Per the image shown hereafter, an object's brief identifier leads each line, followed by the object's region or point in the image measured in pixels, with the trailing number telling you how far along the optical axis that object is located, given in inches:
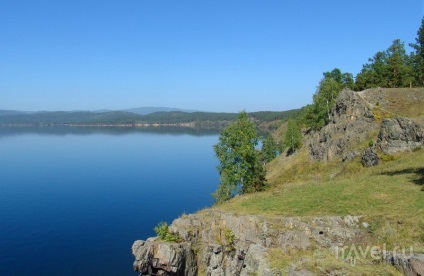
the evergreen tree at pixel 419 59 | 3563.5
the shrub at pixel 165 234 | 1314.0
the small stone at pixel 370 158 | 1911.9
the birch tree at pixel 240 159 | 1974.7
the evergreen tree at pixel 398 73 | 3459.6
